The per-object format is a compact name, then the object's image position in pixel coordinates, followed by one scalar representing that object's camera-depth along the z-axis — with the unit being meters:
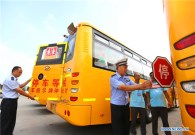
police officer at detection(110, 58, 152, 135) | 1.76
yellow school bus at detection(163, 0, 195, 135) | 0.87
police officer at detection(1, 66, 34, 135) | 2.31
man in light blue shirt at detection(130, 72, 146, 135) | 2.53
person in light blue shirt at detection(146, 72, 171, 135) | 2.29
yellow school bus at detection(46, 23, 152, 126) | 2.11
